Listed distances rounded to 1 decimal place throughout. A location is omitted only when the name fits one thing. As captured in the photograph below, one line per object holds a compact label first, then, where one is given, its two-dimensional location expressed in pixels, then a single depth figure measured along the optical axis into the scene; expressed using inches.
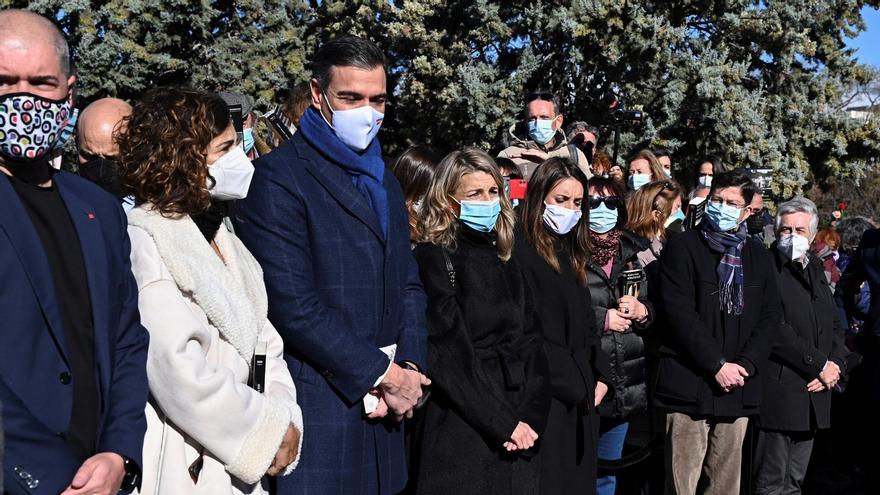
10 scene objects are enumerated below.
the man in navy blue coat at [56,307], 90.7
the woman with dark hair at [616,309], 213.6
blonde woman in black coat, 163.5
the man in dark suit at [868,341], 268.8
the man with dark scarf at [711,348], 220.5
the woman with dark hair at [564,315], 184.4
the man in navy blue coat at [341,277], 132.5
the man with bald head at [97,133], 159.8
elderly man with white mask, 237.3
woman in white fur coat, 112.2
